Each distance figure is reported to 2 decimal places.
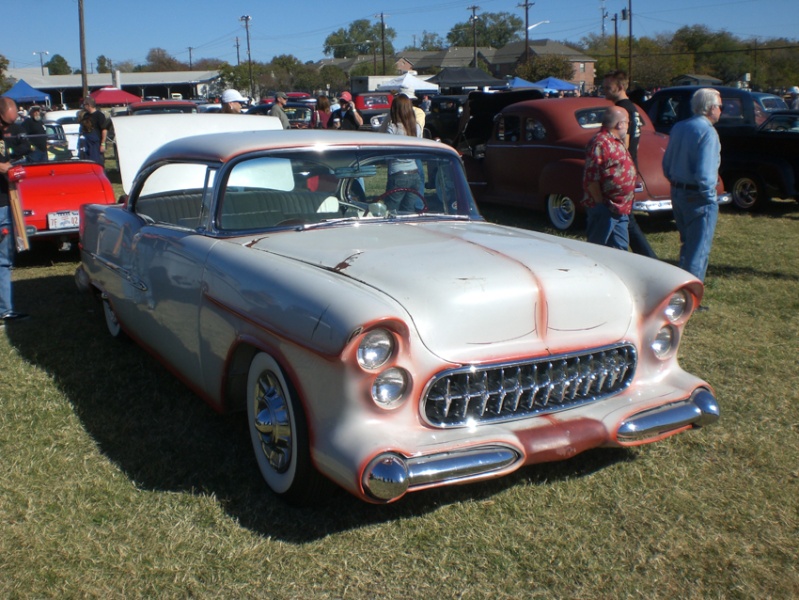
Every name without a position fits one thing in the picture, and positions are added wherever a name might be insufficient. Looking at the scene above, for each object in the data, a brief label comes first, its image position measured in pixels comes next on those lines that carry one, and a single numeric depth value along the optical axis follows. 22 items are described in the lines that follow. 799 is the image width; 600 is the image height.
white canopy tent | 40.13
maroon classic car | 9.23
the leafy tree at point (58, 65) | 138.75
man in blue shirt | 5.86
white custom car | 2.77
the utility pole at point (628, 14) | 56.31
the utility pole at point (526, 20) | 58.27
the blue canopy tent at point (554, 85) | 37.04
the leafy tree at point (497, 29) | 121.44
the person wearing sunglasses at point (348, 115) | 12.20
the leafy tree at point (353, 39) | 139.00
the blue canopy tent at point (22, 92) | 33.75
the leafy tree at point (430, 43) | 137.00
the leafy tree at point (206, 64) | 124.50
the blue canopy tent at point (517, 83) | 34.44
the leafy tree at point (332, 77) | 95.06
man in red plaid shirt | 5.97
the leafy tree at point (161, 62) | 119.56
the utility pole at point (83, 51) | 33.47
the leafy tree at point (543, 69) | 54.75
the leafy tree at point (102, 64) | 144.81
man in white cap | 11.51
